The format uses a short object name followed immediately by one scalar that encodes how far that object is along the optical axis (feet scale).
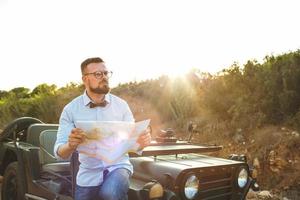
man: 11.87
